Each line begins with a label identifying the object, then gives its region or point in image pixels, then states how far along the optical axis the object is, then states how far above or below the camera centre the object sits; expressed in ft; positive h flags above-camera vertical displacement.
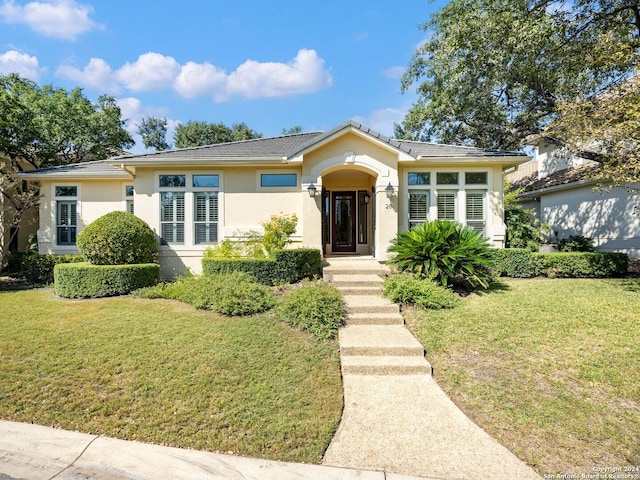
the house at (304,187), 32.30 +5.48
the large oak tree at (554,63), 24.89 +18.55
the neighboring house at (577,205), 39.06 +4.53
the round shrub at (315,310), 19.07 -4.73
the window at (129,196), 39.47 +5.37
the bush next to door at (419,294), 22.36 -4.19
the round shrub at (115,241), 28.48 -0.24
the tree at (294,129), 114.83 +40.17
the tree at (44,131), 38.83 +17.44
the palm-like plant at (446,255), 25.00 -1.51
